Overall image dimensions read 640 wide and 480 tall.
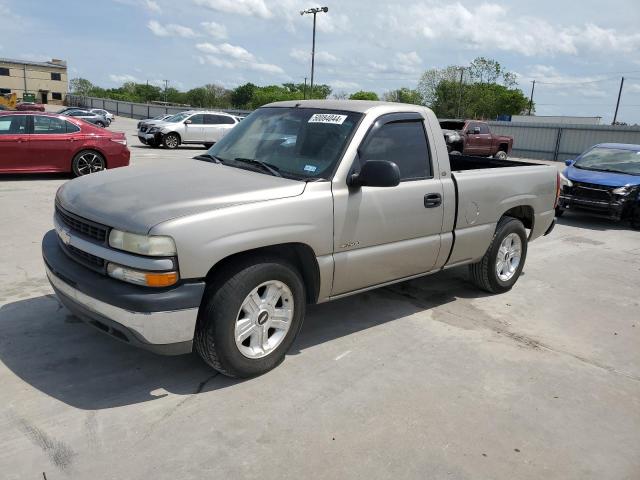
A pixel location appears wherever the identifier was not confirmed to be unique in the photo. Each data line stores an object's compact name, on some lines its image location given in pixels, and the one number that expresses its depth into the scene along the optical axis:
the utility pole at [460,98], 72.49
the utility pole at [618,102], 71.31
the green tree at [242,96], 119.50
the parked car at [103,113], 40.69
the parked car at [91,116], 35.61
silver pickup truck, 3.12
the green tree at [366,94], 109.28
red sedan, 11.10
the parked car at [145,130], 21.85
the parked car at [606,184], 10.02
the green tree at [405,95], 84.94
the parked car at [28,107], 41.17
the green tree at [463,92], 73.31
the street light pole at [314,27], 41.25
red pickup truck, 22.23
